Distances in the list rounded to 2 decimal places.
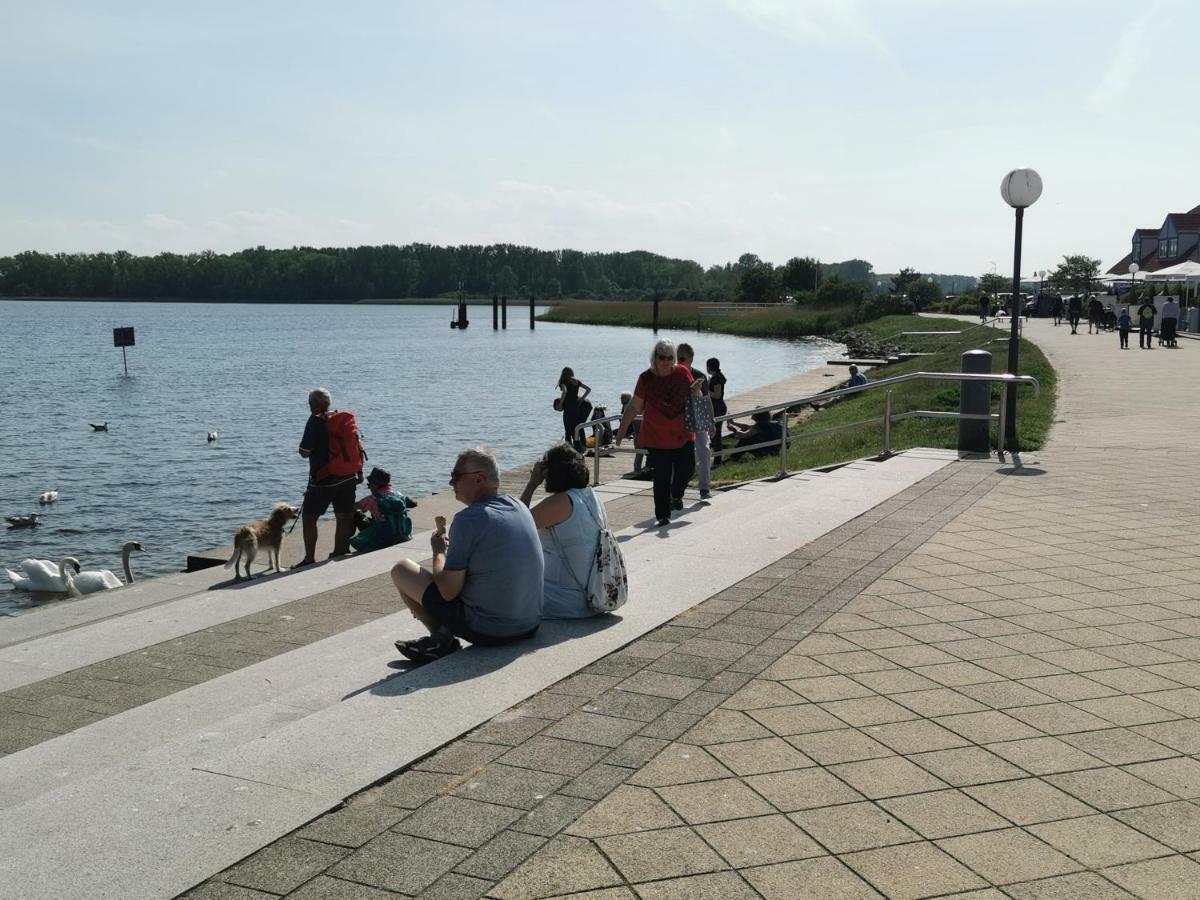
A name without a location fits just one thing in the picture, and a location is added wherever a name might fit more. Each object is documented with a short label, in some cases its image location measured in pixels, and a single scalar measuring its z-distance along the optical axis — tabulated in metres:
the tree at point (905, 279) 94.25
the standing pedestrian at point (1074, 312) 41.66
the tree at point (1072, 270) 74.50
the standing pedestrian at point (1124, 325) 32.81
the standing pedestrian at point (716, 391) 16.44
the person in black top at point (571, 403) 18.19
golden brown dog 9.94
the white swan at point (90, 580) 13.66
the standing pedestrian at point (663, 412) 9.17
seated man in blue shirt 5.36
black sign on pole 52.19
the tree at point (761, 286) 124.19
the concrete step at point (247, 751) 3.30
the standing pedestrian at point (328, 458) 10.43
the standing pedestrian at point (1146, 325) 32.81
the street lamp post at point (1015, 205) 13.20
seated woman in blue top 6.01
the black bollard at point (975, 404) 12.80
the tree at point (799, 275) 120.88
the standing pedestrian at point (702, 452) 10.50
